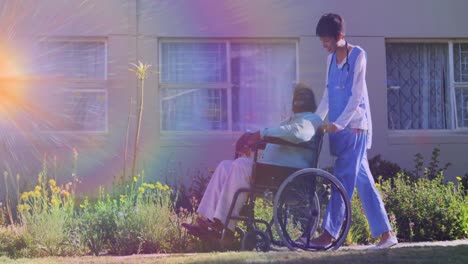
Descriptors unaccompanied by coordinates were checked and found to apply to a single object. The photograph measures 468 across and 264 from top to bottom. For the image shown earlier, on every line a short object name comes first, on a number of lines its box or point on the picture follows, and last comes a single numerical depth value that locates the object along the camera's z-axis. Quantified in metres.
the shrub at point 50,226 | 12.38
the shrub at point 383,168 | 19.27
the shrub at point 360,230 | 14.02
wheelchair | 10.81
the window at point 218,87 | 20.67
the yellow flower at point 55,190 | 13.51
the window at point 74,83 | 20.08
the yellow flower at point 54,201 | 13.05
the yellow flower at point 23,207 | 13.06
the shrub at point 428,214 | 14.79
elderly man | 10.86
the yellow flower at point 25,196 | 13.19
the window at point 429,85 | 21.86
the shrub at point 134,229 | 12.68
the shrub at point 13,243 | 12.27
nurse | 11.27
